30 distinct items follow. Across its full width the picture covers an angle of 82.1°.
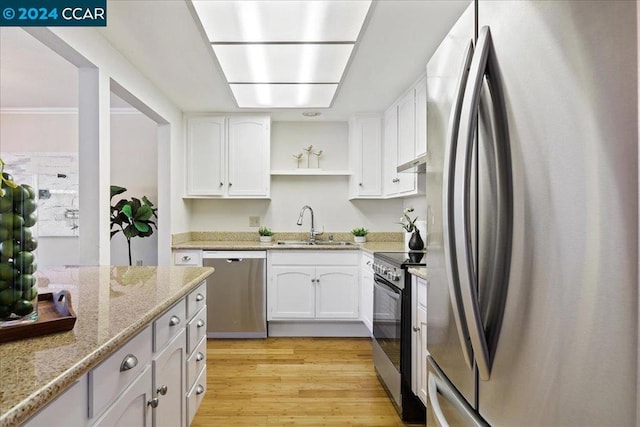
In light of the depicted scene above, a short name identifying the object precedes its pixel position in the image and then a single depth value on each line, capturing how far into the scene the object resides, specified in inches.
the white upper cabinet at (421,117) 109.1
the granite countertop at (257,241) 140.6
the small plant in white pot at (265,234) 157.2
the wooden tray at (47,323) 33.9
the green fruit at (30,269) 34.8
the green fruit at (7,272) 33.5
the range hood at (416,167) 91.7
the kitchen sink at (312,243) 153.4
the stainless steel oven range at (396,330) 83.8
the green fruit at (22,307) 35.3
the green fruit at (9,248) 33.3
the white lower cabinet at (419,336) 75.6
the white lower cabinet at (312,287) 142.6
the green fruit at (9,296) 34.2
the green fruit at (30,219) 35.1
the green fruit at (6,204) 33.5
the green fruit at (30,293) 35.6
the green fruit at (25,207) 34.5
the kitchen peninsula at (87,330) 25.3
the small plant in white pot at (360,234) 158.4
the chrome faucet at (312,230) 162.6
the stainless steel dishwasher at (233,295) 139.9
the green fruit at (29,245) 34.7
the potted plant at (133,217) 133.7
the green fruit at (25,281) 35.0
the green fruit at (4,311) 34.5
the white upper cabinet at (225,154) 151.9
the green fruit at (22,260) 34.1
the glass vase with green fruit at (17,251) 33.5
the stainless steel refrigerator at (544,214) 18.6
